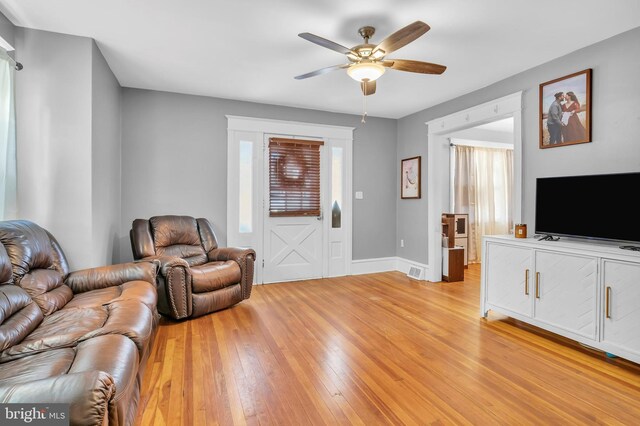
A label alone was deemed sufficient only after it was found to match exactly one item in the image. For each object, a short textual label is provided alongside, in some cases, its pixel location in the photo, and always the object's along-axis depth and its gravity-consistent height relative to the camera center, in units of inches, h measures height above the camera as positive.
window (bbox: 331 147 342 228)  209.3 +11.9
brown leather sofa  41.5 -25.6
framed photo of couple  117.7 +37.2
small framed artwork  207.2 +19.5
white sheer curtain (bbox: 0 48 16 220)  97.6 +20.6
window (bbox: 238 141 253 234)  187.2 +11.0
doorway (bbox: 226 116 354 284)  186.2 -1.0
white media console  93.3 -26.7
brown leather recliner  126.2 -25.1
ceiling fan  98.0 +47.3
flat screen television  100.7 +0.7
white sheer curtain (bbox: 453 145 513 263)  255.6 +14.6
